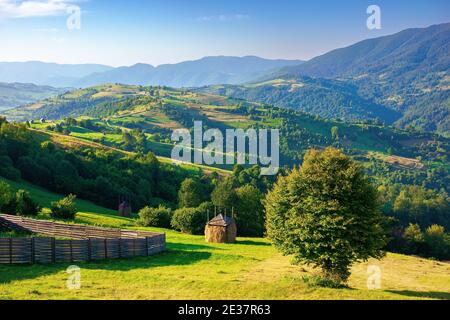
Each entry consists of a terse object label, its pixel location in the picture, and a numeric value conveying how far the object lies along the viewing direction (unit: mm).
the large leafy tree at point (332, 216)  31797
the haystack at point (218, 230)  54953
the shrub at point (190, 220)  61844
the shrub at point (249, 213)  72938
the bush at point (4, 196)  48053
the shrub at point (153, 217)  64106
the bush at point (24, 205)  49469
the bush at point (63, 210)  52719
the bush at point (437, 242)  90312
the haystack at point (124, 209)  76088
